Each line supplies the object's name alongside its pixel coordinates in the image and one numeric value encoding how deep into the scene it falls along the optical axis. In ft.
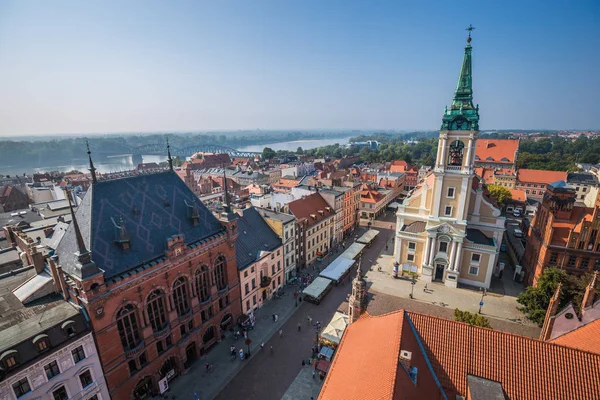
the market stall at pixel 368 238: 184.03
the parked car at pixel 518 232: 194.58
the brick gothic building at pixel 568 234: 115.96
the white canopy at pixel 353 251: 160.86
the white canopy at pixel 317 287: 128.06
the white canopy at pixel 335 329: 97.19
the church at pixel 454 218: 124.04
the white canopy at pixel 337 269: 140.67
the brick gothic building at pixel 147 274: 71.56
